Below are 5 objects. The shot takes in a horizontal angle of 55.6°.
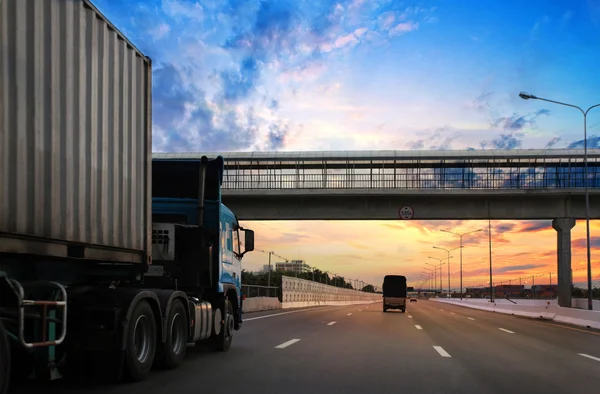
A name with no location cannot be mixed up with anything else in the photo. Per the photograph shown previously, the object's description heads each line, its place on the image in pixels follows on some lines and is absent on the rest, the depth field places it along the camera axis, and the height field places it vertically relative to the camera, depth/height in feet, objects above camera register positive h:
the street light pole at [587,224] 99.71 +4.34
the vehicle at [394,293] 133.28 -10.52
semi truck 18.42 +1.29
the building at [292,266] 499.10 -16.79
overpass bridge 119.85 +13.18
